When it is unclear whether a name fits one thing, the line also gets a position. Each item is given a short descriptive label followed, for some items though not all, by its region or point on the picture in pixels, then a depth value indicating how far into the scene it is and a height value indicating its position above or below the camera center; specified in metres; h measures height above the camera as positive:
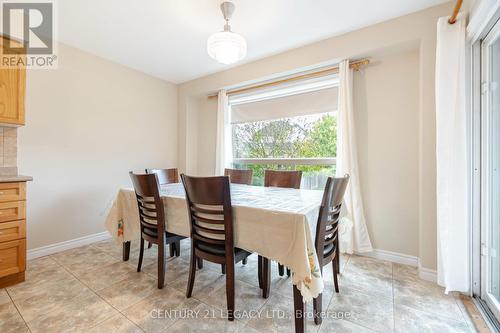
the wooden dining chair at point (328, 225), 1.30 -0.38
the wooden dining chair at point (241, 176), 2.68 -0.12
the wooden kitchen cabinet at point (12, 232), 1.79 -0.56
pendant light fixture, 1.74 +0.99
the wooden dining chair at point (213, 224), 1.37 -0.39
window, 2.74 +0.47
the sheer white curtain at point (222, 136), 3.44 +0.49
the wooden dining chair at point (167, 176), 2.72 -0.12
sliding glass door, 1.53 -0.02
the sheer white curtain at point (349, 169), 2.35 -0.03
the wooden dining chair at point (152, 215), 1.73 -0.41
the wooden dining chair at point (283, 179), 2.31 -0.13
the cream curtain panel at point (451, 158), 1.67 +0.07
